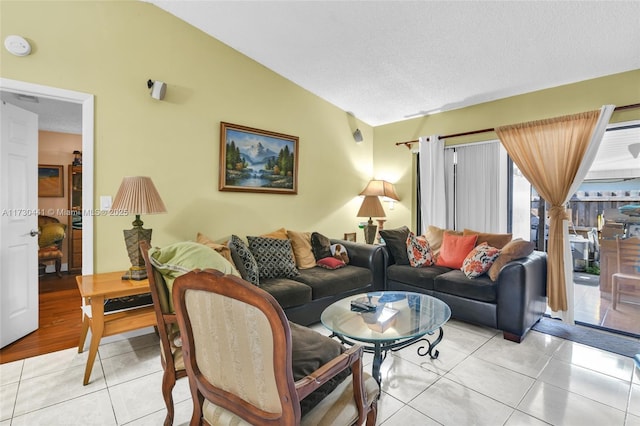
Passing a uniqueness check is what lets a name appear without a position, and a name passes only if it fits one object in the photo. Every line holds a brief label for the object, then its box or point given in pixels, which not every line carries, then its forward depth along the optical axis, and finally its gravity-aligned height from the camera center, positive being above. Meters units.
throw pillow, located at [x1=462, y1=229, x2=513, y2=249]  3.32 -0.28
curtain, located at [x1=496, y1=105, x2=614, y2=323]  2.93 +0.47
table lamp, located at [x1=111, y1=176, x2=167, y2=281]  2.33 +0.04
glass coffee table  1.84 -0.71
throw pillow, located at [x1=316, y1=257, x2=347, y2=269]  3.42 -0.56
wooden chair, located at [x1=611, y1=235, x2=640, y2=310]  2.96 -0.54
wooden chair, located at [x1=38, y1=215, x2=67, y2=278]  4.46 -0.39
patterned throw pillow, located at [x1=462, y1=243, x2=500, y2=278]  2.99 -0.47
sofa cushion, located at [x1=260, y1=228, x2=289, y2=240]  3.54 -0.26
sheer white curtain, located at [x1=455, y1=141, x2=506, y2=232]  3.76 +0.33
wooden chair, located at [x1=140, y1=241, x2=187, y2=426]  1.53 -0.61
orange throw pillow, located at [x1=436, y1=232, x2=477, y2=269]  3.44 -0.41
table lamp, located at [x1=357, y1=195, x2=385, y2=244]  4.34 +0.03
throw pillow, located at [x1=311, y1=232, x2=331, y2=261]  3.66 -0.40
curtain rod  2.79 +0.99
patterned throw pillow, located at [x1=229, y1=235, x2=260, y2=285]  2.73 -0.44
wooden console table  2.07 -0.74
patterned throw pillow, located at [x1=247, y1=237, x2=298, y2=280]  3.06 -0.46
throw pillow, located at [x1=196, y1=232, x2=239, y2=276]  2.66 -0.31
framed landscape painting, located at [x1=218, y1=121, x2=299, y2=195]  3.35 +0.61
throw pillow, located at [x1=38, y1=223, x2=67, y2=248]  4.45 -0.32
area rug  2.60 -1.12
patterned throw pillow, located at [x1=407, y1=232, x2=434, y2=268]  3.56 -0.46
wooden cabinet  4.98 -0.14
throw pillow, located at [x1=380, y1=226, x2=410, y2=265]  3.70 -0.36
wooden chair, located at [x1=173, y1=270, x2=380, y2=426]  0.89 -0.50
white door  2.51 -0.09
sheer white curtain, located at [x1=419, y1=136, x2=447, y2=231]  4.12 +0.42
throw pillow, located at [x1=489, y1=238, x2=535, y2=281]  2.84 -0.37
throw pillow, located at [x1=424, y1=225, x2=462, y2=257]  3.77 -0.29
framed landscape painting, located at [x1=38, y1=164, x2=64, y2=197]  4.74 +0.49
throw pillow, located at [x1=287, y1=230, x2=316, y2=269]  3.49 -0.43
